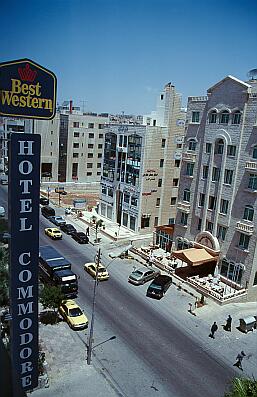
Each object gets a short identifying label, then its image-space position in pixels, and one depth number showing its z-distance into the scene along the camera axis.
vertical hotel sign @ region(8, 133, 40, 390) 11.50
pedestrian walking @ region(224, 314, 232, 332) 21.36
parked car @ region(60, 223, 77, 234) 37.38
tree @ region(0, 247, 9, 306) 16.85
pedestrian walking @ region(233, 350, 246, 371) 17.73
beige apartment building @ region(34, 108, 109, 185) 60.59
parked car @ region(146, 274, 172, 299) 24.98
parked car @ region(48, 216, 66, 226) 39.59
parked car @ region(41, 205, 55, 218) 42.50
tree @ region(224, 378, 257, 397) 9.02
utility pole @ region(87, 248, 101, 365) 16.62
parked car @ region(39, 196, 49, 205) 47.22
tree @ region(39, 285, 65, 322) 19.48
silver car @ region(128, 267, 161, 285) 26.92
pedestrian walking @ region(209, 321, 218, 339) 20.48
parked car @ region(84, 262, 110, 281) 26.86
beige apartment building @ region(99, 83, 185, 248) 36.38
